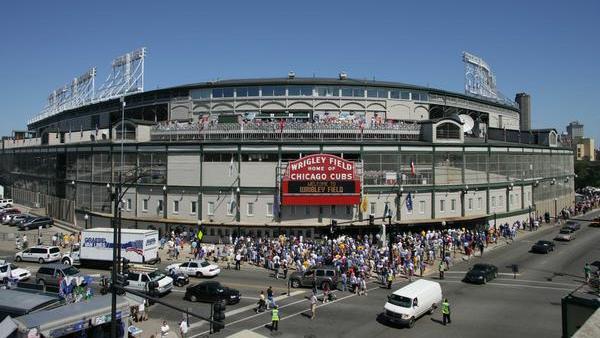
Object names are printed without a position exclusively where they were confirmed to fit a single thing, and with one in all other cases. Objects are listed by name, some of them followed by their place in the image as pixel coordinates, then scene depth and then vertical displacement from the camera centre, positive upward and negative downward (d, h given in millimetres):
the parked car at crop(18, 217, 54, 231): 59094 -6321
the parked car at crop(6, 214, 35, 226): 61238 -5859
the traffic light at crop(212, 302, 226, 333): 13500 -4172
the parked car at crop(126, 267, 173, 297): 30953 -7196
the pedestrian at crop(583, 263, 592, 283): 36531 -7963
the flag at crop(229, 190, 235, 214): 50156 -3391
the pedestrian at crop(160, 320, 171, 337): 23841 -7976
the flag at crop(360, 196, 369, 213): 49656 -3396
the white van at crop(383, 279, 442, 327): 25516 -7397
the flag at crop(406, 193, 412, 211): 50719 -3369
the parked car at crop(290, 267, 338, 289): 33719 -7665
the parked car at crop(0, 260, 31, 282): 35062 -7477
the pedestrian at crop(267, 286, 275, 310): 28400 -7689
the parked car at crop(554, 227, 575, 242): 55578 -7636
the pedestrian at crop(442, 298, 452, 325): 26008 -7740
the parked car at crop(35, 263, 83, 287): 33469 -7214
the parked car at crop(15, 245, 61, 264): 42656 -7379
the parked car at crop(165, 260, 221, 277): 36688 -7486
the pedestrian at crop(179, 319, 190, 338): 23719 -7902
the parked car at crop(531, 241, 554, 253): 47875 -7784
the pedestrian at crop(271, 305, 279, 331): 24969 -7883
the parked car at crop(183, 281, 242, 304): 30141 -7798
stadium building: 49500 +700
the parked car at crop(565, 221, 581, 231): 58981 -6959
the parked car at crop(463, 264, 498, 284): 35875 -7922
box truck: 39625 -6221
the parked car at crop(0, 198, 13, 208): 76444 -4776
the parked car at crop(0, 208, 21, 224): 64188 -5607
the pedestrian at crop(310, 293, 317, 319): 27258 -7878
